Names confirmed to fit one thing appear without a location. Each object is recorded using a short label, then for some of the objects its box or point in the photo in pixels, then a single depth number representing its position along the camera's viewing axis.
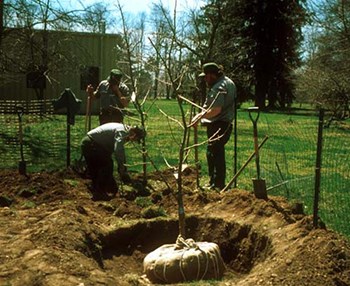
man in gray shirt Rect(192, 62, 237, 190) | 8.20
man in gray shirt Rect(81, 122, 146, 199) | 8.48
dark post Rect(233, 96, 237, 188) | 8.92
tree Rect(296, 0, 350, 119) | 22.61
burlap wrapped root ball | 5.46
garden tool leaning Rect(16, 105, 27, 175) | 9.24
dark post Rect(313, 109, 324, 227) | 5.62
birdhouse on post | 11.04
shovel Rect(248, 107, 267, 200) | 7.08
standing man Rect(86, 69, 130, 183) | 10.32
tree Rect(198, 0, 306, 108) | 39.41
